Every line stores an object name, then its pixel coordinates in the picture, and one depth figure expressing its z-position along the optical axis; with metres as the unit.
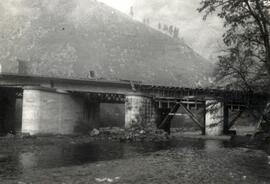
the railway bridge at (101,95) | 40.59
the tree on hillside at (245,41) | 17.14
